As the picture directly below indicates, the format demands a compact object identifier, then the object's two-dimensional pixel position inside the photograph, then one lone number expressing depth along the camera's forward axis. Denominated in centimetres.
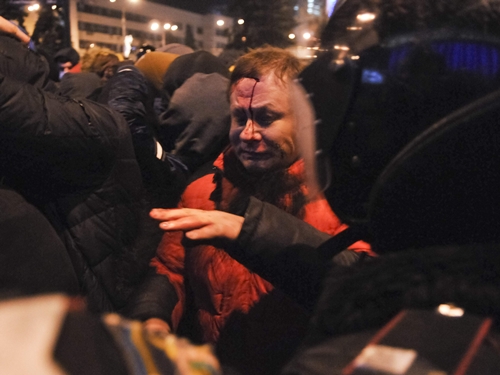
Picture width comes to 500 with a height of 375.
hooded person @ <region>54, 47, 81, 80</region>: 520
